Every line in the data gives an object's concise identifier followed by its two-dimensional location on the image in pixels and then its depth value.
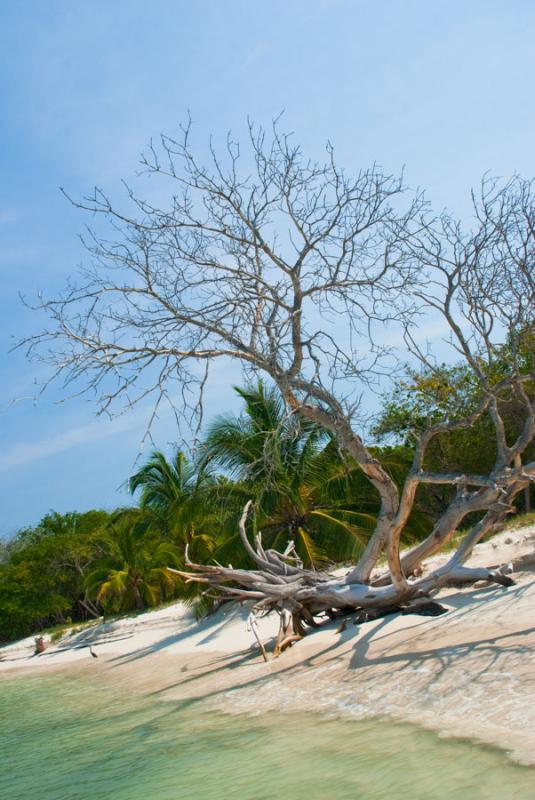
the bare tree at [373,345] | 9.73
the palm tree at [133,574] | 25.02
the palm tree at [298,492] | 17.23
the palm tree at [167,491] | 22.42
